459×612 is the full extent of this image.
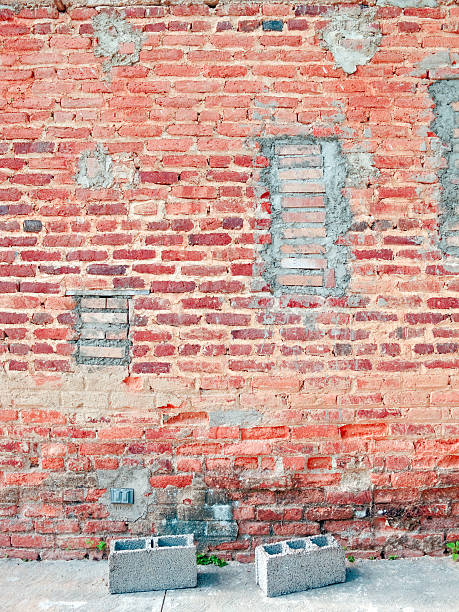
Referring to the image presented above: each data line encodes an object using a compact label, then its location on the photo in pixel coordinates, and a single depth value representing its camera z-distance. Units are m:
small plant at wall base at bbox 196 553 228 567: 2.52
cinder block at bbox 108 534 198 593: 2.26
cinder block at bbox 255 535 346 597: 2.23
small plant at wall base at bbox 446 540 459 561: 2.55
